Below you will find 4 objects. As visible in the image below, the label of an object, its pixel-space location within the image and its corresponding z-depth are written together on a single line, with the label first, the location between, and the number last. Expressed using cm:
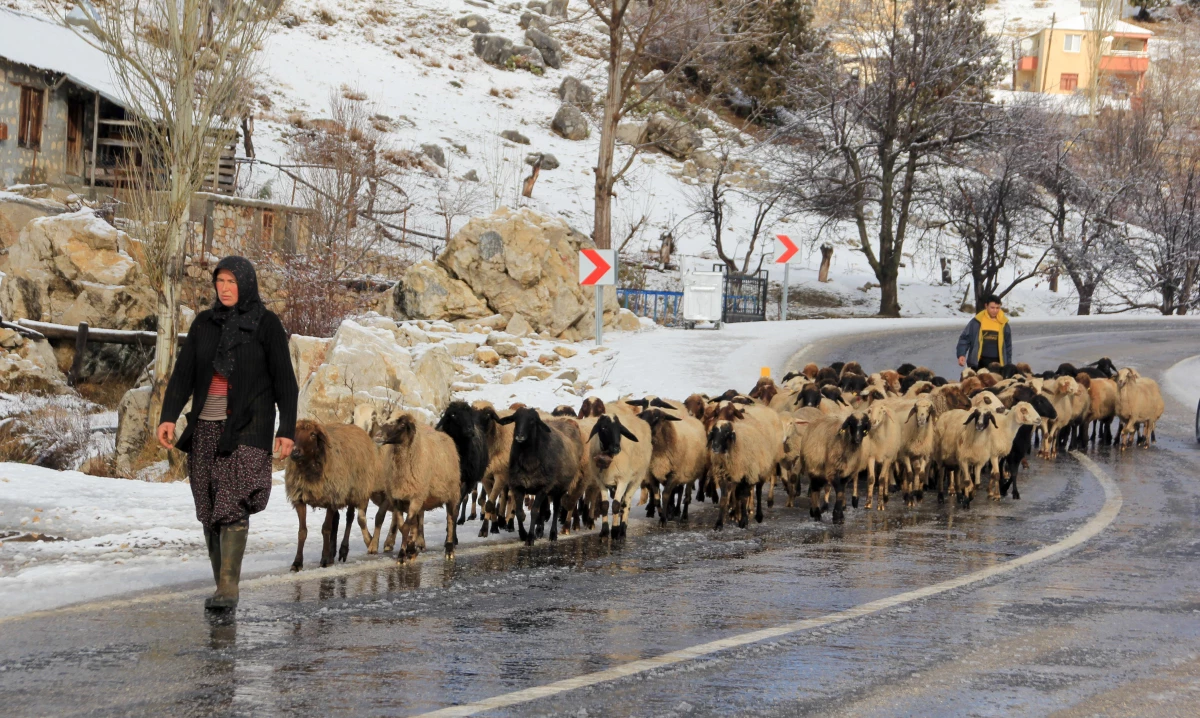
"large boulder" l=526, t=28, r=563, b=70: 7206
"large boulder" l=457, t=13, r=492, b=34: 7306
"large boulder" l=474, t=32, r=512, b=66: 7019
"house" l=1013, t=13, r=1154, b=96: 9750
